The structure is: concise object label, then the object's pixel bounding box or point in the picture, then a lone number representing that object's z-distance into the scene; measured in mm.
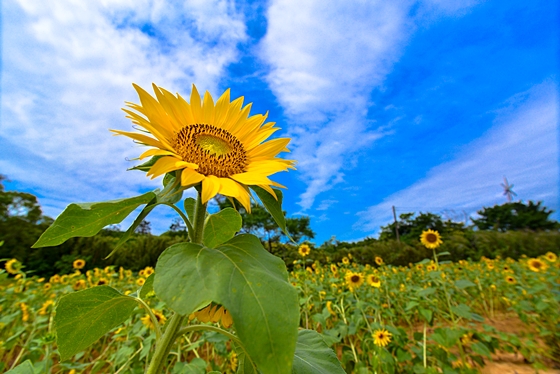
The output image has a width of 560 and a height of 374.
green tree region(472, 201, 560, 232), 25625
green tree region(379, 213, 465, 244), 19930
